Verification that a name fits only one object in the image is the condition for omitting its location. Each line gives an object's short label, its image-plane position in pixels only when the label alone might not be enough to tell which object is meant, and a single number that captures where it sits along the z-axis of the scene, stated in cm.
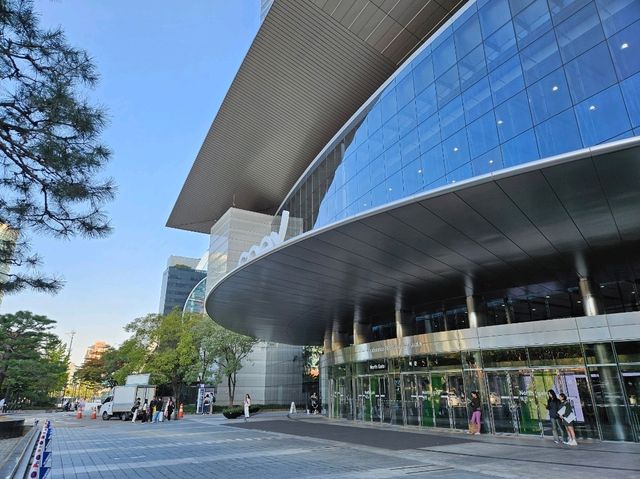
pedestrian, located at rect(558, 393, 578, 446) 1240
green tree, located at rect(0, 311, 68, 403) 3878
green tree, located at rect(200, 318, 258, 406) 3947
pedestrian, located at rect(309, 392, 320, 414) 3497
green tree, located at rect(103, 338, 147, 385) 4434
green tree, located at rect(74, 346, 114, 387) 6269
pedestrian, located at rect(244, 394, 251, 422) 2554
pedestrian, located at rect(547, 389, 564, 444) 1286
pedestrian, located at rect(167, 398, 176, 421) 2972
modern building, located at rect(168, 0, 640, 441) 1108
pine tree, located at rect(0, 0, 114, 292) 604
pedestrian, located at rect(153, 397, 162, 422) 2820
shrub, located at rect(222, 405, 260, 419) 2898
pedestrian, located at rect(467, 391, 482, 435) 1588
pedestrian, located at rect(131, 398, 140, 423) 2844
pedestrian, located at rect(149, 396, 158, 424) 2871
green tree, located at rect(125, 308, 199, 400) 4278
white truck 3297
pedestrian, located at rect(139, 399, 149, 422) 2830
